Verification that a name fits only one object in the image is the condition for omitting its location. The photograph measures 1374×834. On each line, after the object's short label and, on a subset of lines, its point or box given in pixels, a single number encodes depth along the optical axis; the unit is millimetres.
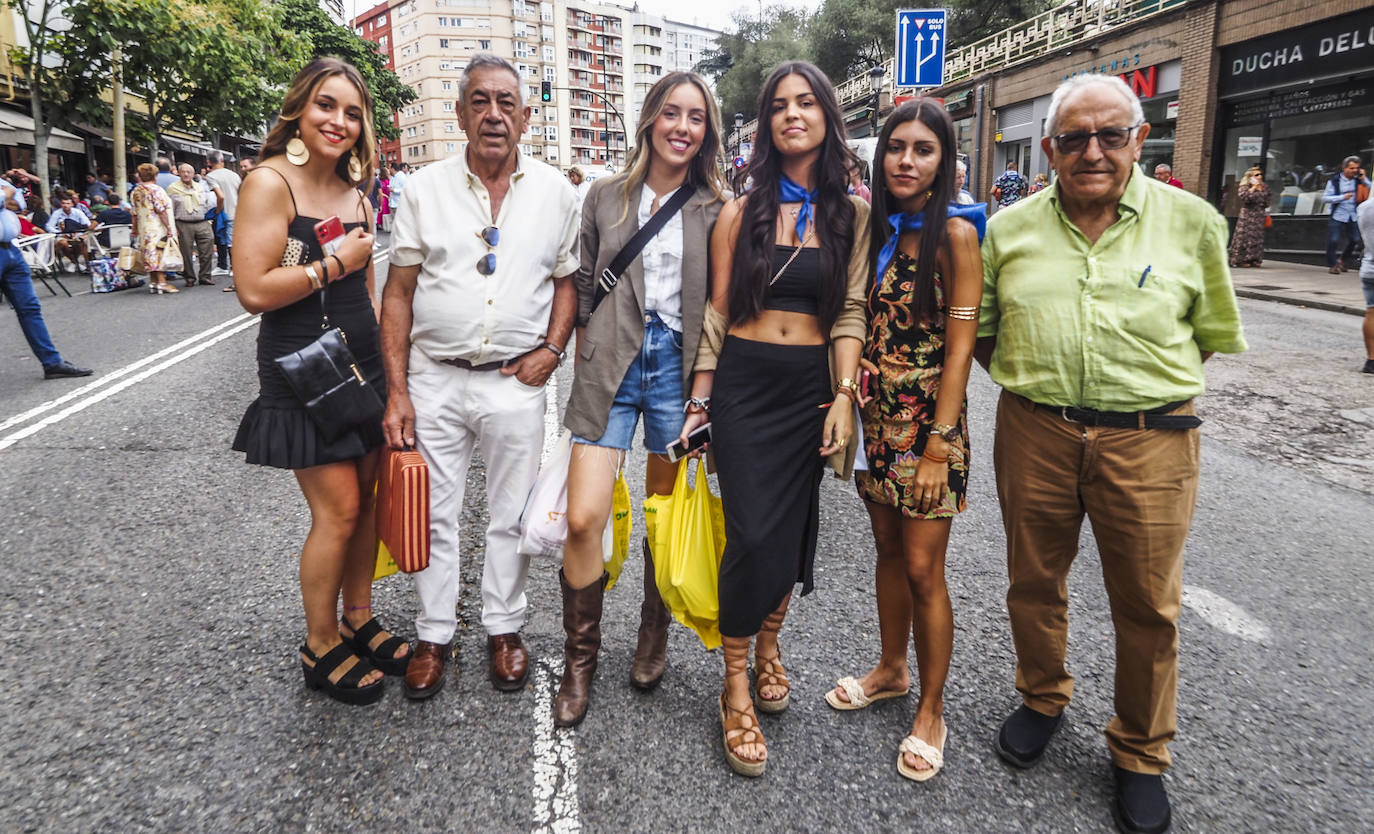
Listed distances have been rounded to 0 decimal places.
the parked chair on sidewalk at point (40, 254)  13484
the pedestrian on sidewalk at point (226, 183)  15484
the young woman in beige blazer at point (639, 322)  2816
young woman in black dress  2602
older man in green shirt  2324
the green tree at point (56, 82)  18141
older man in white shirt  2820
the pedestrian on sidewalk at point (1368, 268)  7785
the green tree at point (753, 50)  55812
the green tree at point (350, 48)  42594
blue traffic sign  12562
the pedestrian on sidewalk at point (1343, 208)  14750
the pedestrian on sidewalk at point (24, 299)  7488
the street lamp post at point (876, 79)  20602
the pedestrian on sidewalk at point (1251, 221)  16406
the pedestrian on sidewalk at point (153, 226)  13344
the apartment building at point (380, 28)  105688
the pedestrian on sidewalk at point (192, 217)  14250
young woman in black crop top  2656
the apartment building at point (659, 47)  123125
